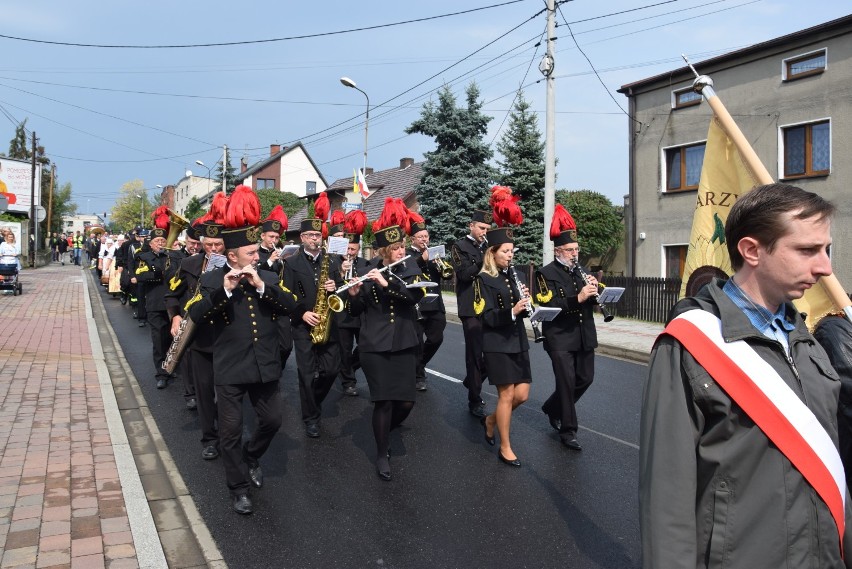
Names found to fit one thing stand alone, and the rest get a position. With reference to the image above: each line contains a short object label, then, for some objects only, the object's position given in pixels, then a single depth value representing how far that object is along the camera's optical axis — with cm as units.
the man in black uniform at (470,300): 794
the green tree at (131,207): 11362
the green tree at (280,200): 5928
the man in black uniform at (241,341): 506
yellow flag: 400
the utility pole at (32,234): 3878
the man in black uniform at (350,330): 766
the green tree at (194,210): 5663
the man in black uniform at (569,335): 654
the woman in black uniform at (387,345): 582
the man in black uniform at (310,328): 725
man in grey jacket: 198
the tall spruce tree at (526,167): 2655
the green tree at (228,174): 5281
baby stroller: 2050
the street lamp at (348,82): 3145
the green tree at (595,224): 2669
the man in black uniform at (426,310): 888
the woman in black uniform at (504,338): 609
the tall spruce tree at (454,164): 2906
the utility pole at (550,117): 1705
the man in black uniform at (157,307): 947
